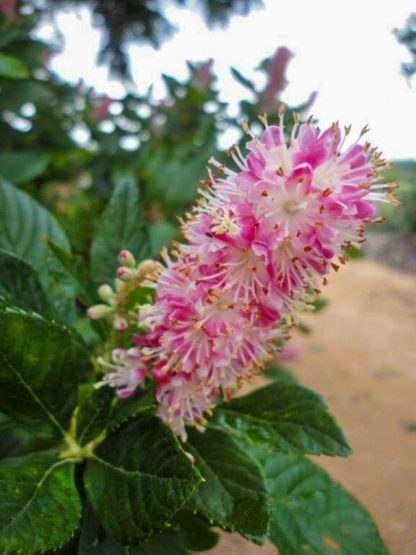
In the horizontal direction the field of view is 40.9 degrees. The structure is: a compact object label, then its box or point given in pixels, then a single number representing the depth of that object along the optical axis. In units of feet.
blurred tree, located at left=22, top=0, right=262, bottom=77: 6.92
